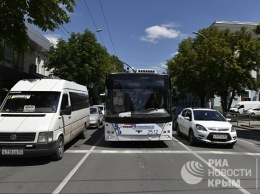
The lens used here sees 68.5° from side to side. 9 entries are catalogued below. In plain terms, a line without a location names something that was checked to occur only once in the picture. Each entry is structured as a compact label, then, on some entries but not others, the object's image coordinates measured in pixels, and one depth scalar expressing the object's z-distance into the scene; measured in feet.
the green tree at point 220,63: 60.66
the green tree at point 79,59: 57.25
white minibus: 16.29
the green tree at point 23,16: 21.83
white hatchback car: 23.43
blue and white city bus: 22.79
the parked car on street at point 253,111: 86.16
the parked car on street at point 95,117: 39.95
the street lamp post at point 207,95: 65.99
